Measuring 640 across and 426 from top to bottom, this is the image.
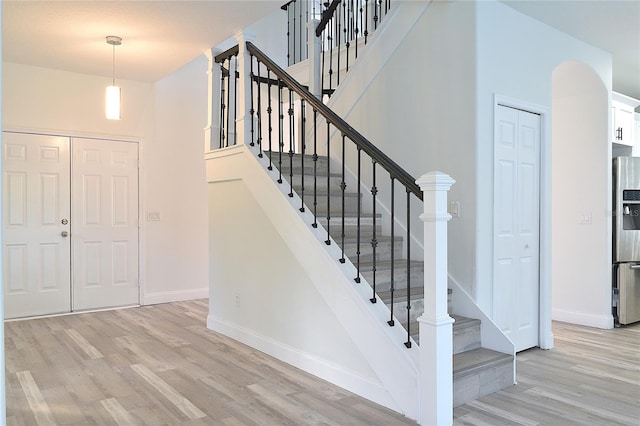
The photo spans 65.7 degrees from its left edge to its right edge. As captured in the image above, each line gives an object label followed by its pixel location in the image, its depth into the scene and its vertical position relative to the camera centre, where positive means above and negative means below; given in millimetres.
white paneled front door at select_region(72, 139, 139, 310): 5777 -176
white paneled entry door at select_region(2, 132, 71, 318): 5352 -176
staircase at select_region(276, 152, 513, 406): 3173 -538
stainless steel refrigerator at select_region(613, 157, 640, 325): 5172 -375
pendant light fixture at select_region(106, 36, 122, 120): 4824 +1040
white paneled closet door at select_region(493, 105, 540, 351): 3891 -130
